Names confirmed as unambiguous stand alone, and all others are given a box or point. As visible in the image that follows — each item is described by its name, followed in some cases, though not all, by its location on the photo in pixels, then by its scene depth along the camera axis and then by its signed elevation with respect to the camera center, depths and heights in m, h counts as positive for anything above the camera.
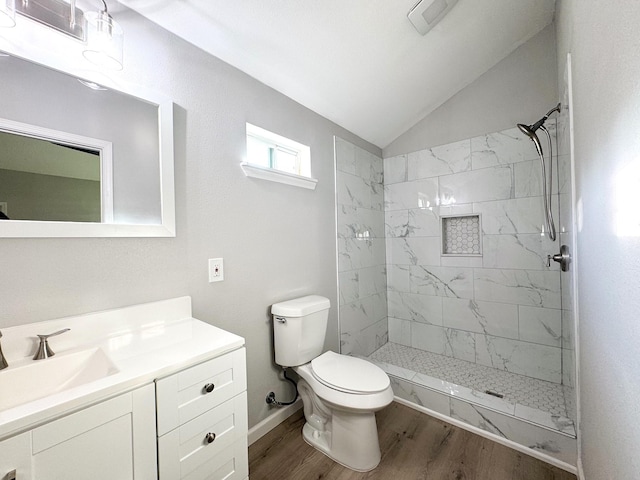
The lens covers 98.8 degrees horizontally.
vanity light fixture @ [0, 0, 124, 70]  0.98 +0.84
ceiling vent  1.57 +1.33
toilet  1.42 -0.79
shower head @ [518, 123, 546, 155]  1.75 +0.67
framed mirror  0.96 +0.36
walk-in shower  1.87 -0.40
